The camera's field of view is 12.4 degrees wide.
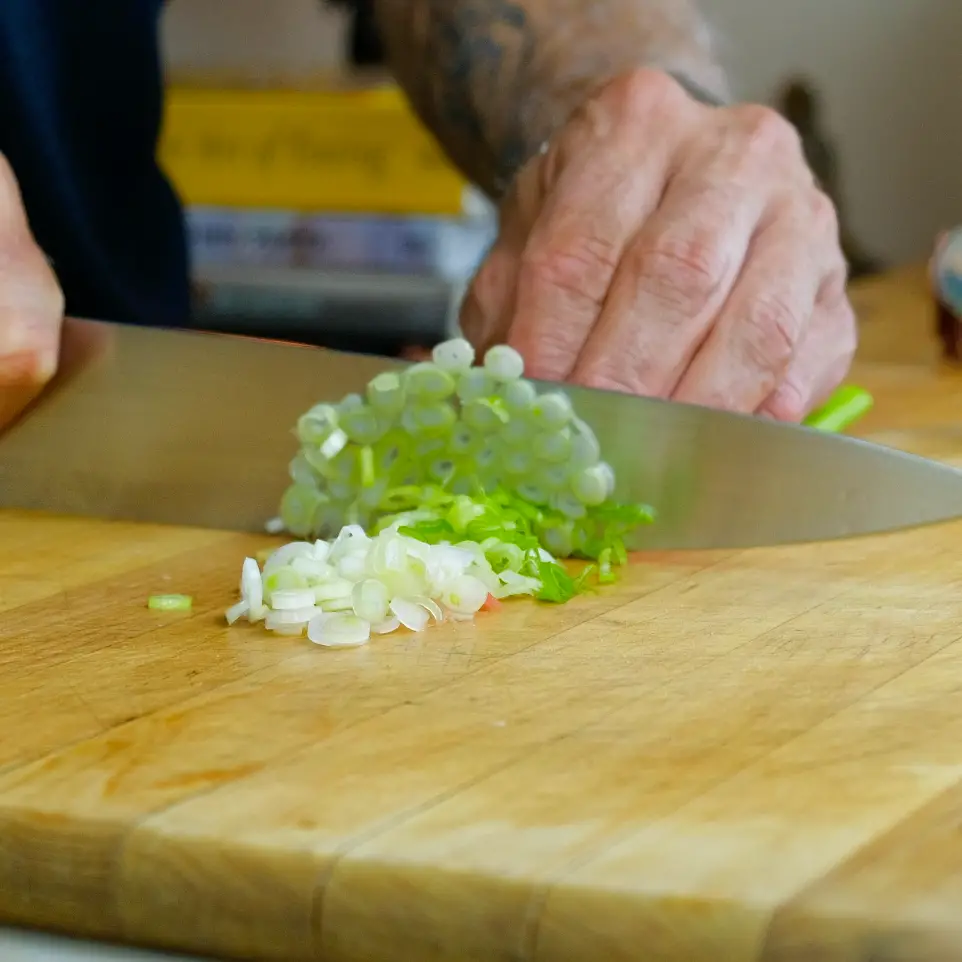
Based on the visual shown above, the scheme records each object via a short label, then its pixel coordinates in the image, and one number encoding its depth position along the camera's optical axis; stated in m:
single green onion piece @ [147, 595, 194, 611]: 0.99
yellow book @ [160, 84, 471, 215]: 1.71
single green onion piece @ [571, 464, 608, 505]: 1.01
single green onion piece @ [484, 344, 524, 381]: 1.01
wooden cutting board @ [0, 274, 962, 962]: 0.87
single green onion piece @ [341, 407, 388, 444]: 1.02
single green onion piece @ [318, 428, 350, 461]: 1.02
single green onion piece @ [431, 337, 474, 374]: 1.01
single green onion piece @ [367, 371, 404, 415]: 1.01
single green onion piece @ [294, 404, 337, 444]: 1.02
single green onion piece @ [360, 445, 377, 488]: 1.02
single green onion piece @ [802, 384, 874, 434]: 1.11
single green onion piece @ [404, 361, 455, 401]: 1.01
